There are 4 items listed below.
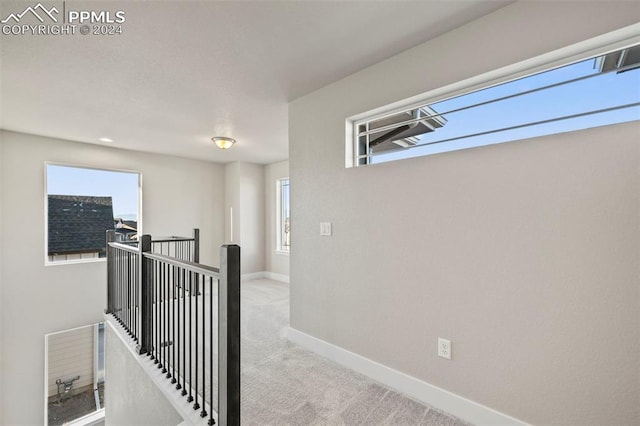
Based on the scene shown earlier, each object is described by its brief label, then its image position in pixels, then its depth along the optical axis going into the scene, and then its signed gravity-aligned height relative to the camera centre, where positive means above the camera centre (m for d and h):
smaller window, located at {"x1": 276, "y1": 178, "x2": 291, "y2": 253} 5.96 +0.03
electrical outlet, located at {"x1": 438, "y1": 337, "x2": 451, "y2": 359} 1.82 -0.87
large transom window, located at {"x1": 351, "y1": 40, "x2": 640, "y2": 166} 1.37 +0.62
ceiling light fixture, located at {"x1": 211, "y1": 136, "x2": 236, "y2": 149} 3.97 +1.07
